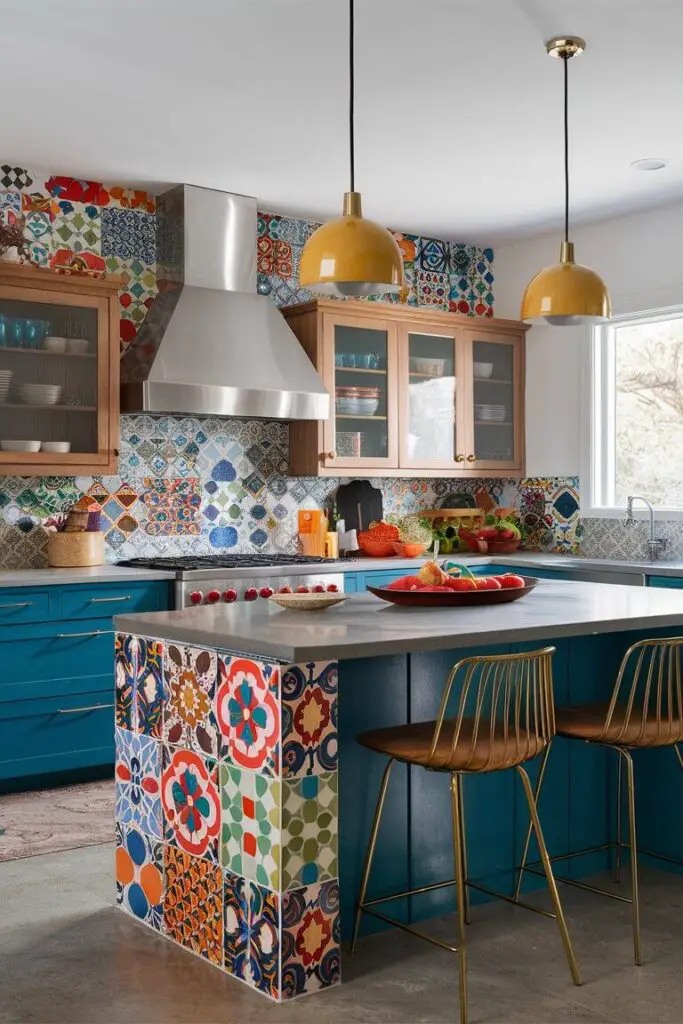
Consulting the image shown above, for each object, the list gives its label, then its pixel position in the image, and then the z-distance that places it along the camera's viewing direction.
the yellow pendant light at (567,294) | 3.55
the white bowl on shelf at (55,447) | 4.97
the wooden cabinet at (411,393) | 5.89
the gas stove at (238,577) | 4.95
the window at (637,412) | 5.96
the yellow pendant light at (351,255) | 3.12
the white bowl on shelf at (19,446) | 4.87
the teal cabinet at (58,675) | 4.63
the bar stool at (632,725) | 3.12
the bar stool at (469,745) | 2.75
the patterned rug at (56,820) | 4.01
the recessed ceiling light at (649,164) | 5.03
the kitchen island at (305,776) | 2.73
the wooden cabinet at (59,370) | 4.92
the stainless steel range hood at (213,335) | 5.20
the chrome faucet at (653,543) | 5.80
